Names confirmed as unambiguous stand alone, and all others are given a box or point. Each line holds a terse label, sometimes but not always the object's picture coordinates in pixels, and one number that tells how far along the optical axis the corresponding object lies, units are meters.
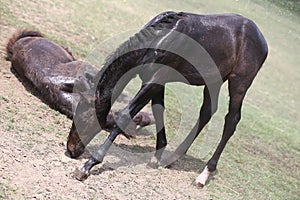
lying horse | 10.75
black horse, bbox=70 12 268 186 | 8.35
